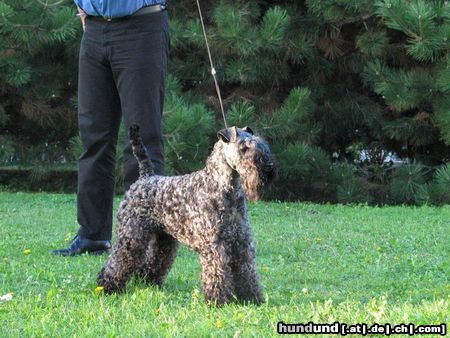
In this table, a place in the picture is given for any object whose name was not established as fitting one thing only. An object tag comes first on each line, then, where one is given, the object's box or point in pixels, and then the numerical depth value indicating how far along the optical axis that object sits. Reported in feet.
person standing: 31.78
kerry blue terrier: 24.10
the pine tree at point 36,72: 60.36
